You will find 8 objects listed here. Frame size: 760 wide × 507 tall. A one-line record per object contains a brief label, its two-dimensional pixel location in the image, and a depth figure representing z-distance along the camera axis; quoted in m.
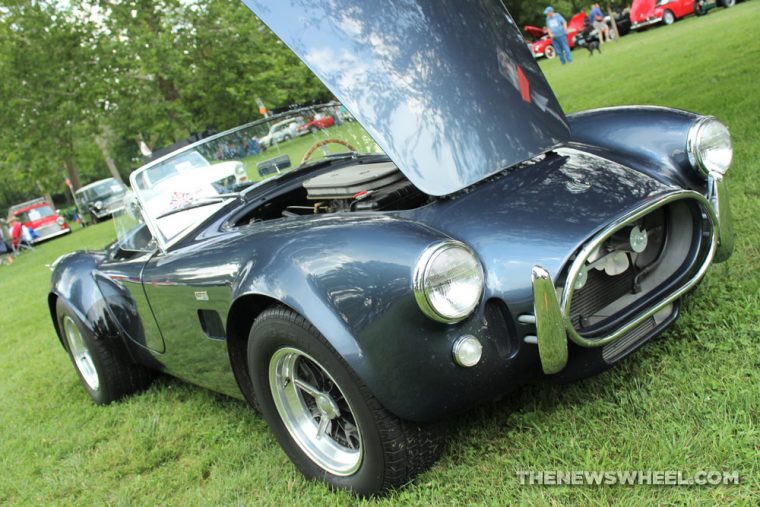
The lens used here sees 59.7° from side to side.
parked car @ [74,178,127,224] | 26.12
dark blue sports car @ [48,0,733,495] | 1.99
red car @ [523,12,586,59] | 27.49
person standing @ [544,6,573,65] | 18.38
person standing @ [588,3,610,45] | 22.02
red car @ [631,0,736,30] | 21.28
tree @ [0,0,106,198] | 15.16
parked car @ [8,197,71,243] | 23.62
